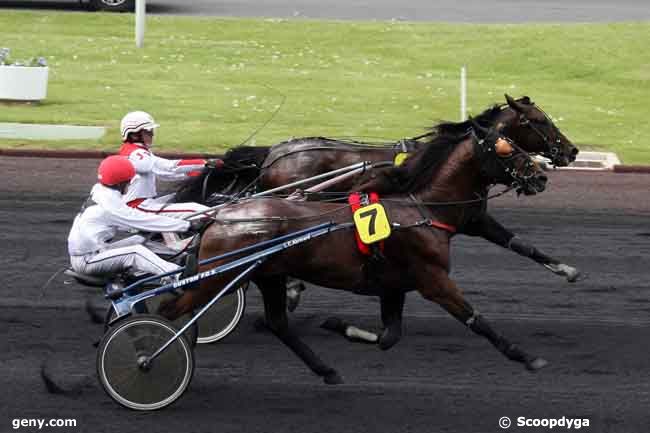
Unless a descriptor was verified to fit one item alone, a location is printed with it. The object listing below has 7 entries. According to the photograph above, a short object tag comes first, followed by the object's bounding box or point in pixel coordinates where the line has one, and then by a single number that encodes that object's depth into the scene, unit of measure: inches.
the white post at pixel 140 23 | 1702.8
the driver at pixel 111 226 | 644.7
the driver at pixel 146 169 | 740.0
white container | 1446.9
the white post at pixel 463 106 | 1251.4
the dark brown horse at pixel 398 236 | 623.5
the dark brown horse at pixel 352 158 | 718.5
